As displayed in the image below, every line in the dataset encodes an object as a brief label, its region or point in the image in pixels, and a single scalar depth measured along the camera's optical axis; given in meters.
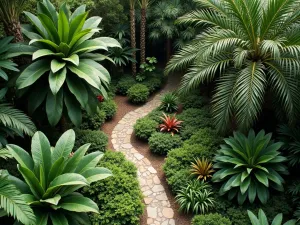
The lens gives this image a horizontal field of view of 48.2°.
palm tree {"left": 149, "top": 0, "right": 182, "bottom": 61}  10.45
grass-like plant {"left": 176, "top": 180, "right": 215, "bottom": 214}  6.68
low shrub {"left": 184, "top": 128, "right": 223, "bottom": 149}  7.88
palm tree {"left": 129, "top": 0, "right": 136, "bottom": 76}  10.22
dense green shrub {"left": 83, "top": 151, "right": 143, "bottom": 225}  6.33
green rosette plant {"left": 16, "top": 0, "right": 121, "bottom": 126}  6.68
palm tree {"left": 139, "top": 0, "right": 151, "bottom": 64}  10.33
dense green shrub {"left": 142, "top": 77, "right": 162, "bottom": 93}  10.73
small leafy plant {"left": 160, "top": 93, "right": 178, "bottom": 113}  9.59
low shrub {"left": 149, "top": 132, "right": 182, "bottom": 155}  8.25
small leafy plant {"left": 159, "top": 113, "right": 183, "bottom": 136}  8.73
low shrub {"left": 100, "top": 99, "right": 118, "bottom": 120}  9.48
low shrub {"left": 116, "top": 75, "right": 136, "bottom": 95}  10.70
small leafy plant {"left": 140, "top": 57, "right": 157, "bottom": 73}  11.00
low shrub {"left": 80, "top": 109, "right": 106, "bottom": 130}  8.76
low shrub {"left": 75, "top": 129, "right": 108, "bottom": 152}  7.94
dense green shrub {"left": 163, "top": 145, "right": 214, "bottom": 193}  7.32
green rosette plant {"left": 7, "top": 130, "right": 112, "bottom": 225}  5.59
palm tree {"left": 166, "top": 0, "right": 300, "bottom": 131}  6.82
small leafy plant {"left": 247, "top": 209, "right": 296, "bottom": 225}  5.96
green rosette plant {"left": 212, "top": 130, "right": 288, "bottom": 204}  6.57
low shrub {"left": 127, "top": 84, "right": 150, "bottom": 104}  10.19
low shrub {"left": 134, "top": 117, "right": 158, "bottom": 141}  8.70
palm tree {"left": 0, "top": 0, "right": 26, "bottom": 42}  6.98
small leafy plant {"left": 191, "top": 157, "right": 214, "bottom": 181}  7.16
